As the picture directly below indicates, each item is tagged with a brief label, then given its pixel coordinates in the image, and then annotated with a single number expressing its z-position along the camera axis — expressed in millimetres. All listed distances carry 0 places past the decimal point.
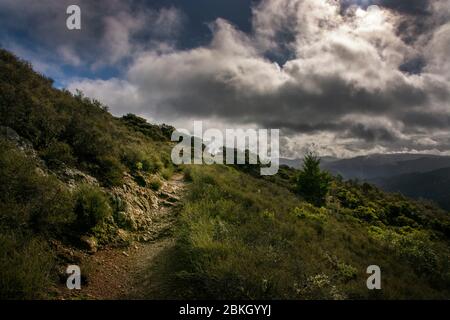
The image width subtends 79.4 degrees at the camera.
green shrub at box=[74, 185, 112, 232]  7138
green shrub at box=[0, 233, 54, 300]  4074
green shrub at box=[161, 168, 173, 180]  14900
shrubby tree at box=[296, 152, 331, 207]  32084
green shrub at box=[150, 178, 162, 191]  12328
